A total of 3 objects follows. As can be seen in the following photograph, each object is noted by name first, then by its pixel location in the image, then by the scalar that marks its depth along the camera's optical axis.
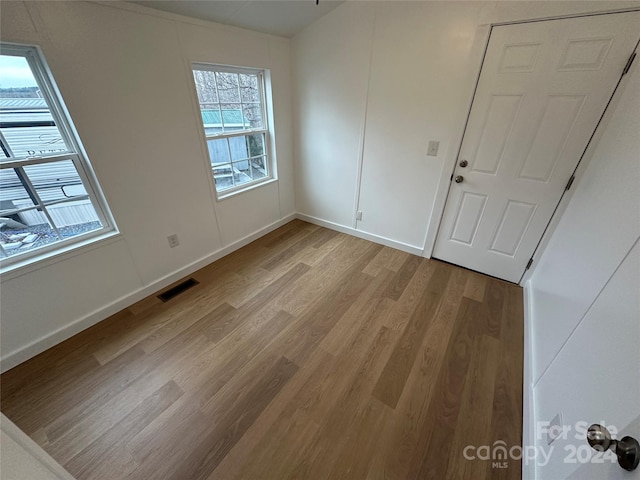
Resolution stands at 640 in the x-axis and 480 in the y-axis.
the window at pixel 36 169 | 1.42
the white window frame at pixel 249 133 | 2.26
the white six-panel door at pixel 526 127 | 1.66
